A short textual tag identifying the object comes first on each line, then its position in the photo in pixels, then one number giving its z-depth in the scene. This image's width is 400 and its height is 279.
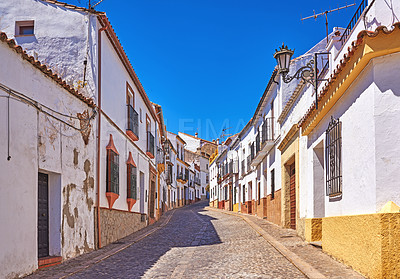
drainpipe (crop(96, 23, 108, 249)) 10.66
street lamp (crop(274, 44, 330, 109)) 8.58
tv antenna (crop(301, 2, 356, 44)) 12.48
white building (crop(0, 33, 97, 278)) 6.45
